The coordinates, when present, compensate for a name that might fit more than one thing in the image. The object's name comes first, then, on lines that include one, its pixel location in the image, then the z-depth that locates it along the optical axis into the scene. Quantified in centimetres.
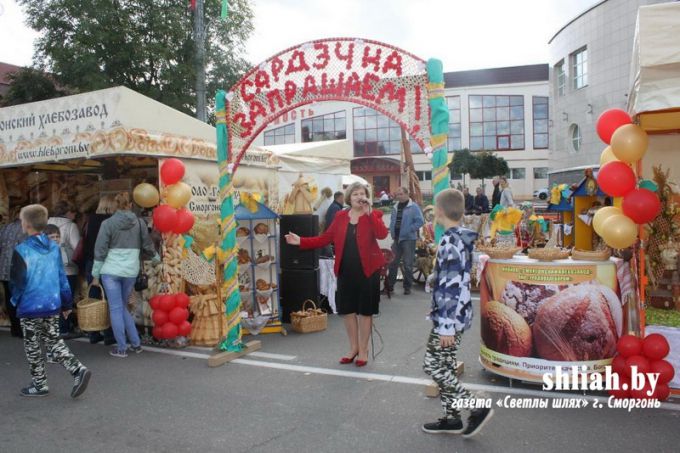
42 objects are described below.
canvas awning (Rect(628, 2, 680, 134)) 404
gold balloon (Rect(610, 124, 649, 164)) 442
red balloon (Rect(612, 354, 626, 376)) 441
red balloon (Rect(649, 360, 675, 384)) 430
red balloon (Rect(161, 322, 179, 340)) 654
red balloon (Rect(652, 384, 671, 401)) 430
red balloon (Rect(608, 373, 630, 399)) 436
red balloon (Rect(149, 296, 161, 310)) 658
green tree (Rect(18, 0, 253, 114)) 1612
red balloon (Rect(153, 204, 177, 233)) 643
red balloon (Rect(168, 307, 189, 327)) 659
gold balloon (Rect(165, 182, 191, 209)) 650
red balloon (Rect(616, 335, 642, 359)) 440
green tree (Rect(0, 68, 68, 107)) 1762
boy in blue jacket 481
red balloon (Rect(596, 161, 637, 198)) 452
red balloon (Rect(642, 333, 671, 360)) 433
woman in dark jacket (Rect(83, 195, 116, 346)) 695
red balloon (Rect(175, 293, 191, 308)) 662
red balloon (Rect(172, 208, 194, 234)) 650
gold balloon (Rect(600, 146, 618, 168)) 479
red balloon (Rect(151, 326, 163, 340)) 657
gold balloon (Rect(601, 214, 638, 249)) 442
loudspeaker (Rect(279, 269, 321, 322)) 774
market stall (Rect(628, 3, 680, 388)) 407
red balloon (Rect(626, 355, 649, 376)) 433
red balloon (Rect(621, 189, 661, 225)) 438
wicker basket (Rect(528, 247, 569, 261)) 476
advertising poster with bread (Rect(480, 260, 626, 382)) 452
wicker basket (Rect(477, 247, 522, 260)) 486
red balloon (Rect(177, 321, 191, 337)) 663
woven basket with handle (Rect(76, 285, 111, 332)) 646
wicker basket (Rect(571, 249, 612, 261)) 466
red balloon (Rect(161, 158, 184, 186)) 648
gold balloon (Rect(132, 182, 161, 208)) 665
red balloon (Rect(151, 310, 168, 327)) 657
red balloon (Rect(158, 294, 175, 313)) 656
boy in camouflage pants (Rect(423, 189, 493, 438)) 372
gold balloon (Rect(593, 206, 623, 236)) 463
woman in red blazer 551
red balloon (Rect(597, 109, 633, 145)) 464
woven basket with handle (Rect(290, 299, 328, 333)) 716
